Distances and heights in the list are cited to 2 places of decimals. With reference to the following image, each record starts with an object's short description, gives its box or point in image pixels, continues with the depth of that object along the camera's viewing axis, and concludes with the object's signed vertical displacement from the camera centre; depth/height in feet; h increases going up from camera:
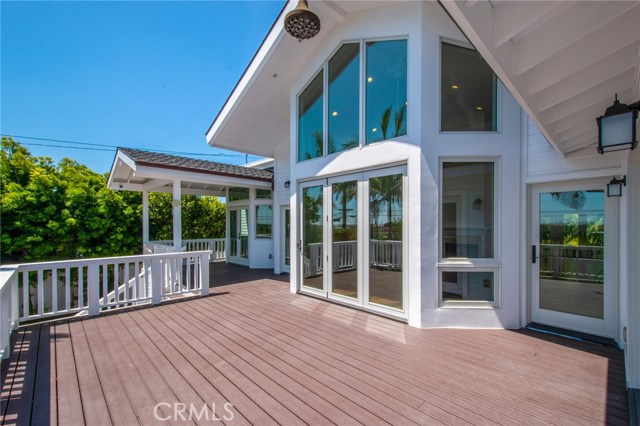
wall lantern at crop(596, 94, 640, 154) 6.43 +2.06
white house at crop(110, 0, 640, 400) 10.19 +1.19
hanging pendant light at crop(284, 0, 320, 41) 10.84 +8.08
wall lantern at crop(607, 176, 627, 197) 9.95 +0.98
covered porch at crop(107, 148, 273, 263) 18.38 +2.76
